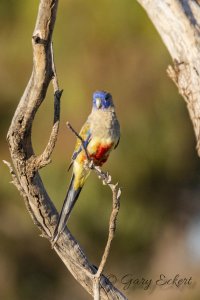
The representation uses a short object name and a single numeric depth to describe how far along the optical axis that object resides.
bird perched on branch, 10.69
